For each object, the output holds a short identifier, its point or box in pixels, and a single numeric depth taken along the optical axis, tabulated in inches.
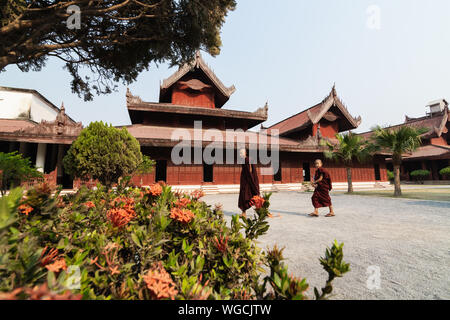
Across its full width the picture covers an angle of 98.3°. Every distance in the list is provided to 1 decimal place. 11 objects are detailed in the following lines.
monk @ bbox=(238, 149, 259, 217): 211.9
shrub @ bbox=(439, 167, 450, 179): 830.5
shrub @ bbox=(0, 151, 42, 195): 174.6
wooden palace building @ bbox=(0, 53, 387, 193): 508.7
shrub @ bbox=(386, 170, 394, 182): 934.1
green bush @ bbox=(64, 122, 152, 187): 196.2
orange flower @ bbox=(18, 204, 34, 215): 50.1
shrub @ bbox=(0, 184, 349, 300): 28.6
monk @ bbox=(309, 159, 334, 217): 234.3
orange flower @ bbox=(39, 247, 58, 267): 31.2
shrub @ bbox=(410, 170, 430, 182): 903.1
